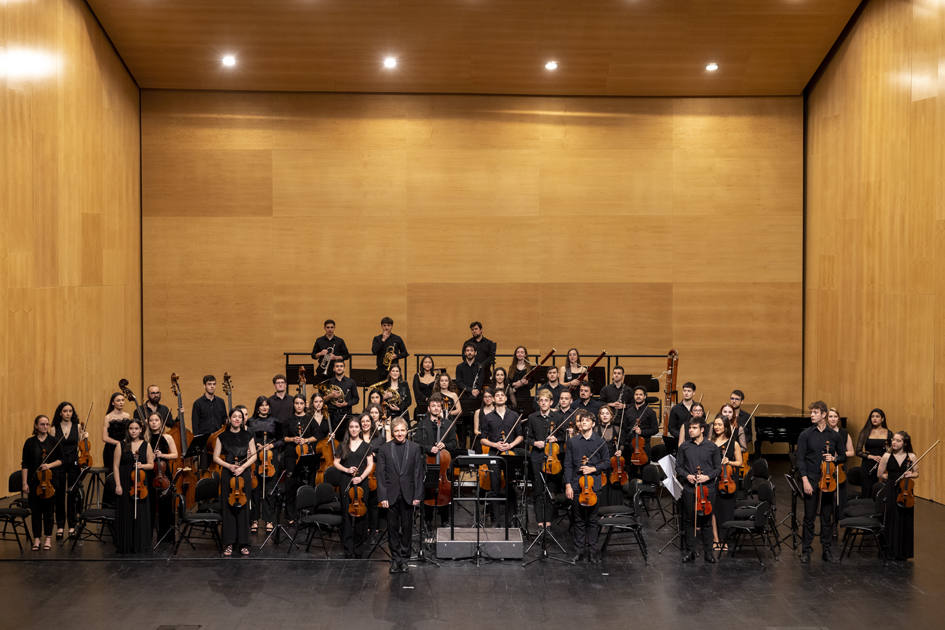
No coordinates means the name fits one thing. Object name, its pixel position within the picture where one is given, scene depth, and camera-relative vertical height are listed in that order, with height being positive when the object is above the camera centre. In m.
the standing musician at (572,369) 11.92 -0.67
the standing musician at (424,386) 11.66 -0.87
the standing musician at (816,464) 8.89 -1.34
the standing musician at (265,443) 9.52 -1.25
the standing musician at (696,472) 8.93 -1.39
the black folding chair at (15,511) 9.02 -1.81
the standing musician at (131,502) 9.03 -1.70
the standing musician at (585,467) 8.98 -1.36
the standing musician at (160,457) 9.30 -1.36
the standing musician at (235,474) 9.03 -1.46
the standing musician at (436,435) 9.69 -1.22
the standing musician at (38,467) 9.21 -1.43
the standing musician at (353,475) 9.01 -1.45
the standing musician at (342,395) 10.90 -0.92
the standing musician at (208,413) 10.71 -1.08
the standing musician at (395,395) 11.01 -0.92
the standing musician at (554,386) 11.38 -0.84
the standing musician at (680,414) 11.04 -1.11
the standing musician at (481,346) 12.78 -0.44
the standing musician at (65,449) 9.40 -1.30
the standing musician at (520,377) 11.71 -0.76
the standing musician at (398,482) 8.65 -1.46
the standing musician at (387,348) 12.62 -0.47
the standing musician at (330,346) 12.77 -0.46
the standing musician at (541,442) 9.88 -1.27
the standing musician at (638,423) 10.99 -1.20
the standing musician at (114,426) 9.75 -1.15
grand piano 13.01 -1.45
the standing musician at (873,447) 9.73 -1.29
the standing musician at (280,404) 10.76 -0.99
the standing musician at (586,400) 10.59 -0.93
